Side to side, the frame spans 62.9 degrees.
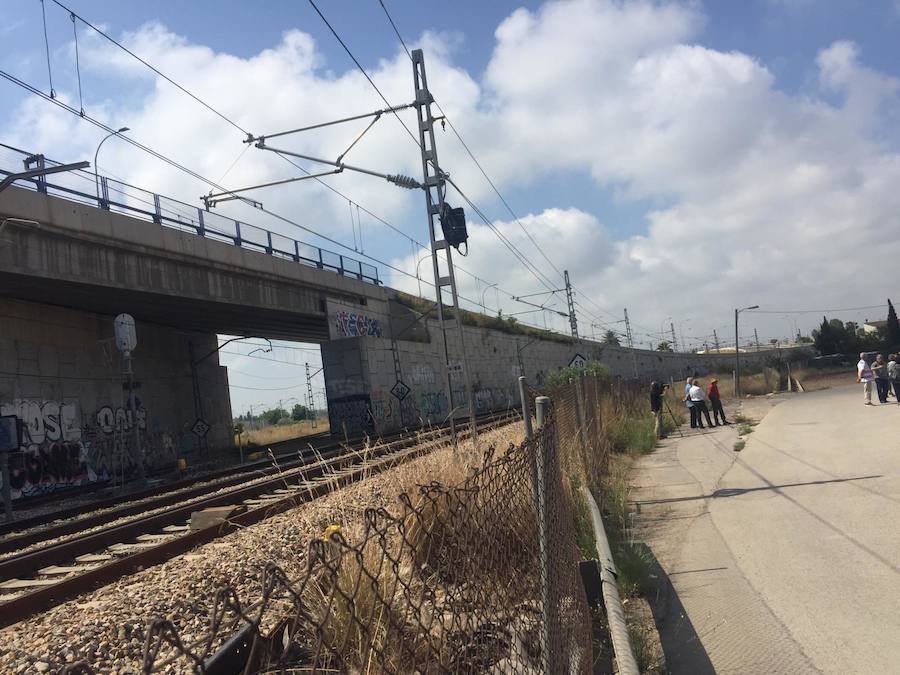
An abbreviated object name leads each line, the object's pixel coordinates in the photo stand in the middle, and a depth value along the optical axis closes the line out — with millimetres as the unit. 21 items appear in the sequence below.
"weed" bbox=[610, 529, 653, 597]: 6016
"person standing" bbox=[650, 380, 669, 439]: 20078
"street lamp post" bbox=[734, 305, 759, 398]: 42188
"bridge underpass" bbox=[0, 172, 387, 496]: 19562
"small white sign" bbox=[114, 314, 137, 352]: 20703
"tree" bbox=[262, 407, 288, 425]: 98000
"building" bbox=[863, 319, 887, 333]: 135962
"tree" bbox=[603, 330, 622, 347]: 100538
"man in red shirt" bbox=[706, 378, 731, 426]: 22422
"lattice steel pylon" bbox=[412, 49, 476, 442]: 16266
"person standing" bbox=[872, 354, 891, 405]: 21281
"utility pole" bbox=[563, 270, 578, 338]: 51781
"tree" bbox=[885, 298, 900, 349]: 99062
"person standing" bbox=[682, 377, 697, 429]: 21812
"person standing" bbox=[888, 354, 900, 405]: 20438
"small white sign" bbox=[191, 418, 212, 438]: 31500
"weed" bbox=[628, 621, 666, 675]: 4500
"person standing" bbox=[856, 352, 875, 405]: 21156
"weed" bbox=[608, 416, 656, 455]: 16344
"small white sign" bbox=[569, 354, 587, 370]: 26469
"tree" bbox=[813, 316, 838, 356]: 100312
